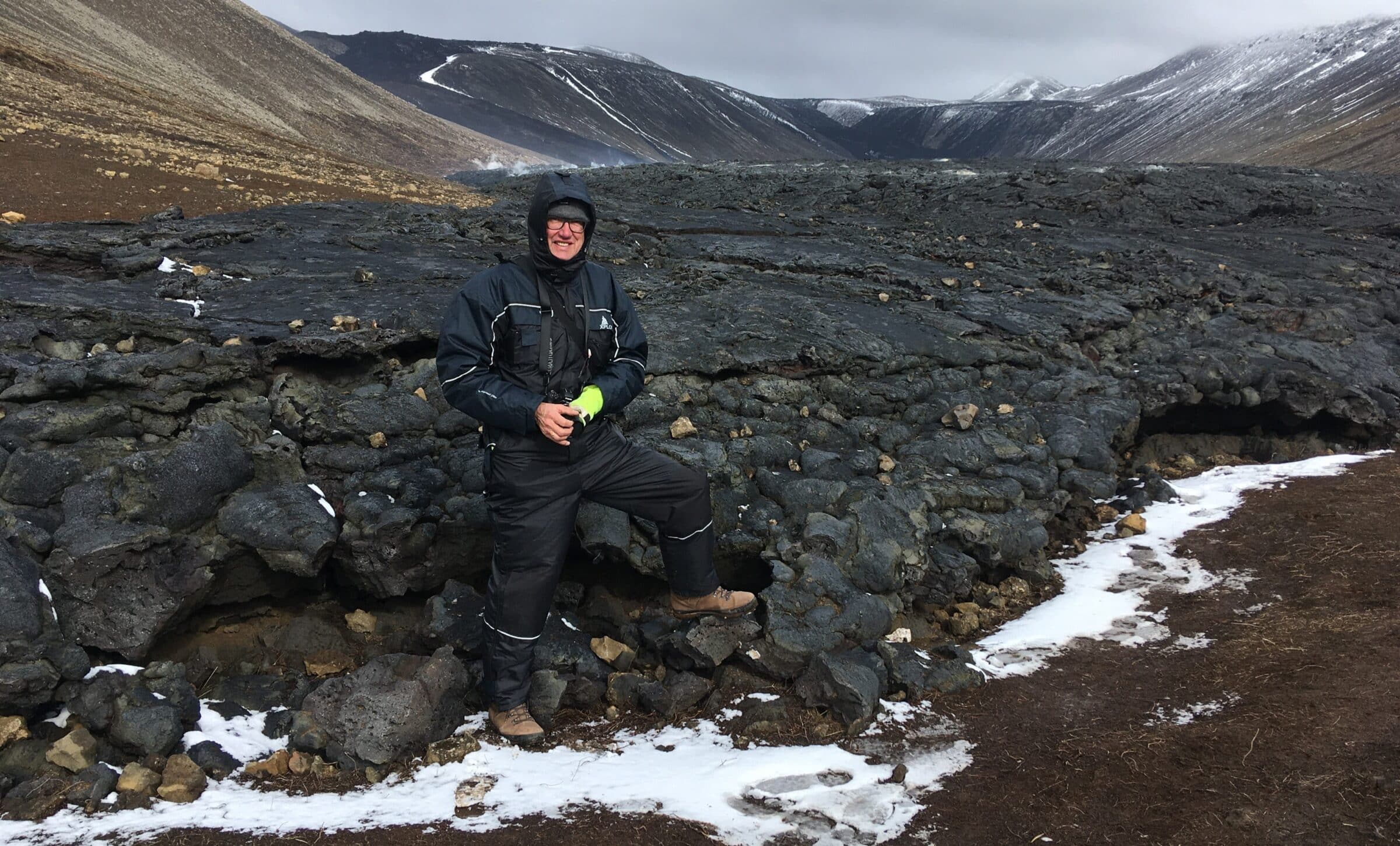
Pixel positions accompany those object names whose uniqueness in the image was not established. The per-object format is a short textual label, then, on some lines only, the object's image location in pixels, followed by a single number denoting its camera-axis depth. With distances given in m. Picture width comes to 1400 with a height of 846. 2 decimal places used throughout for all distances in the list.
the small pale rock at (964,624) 5.83
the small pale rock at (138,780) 3.81
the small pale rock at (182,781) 3.82
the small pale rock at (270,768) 4.09
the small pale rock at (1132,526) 7.49
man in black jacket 4.32
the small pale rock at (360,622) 5.61
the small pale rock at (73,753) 3.92
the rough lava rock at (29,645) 4.09
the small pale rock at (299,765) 4.12
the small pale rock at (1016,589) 6.41
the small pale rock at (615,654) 5.14
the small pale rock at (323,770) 4.10
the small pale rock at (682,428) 7.03
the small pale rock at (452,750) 4.23
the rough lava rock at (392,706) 4.23
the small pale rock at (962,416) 8.02
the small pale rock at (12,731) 3.96
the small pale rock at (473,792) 3.90
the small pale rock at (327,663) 5.19
